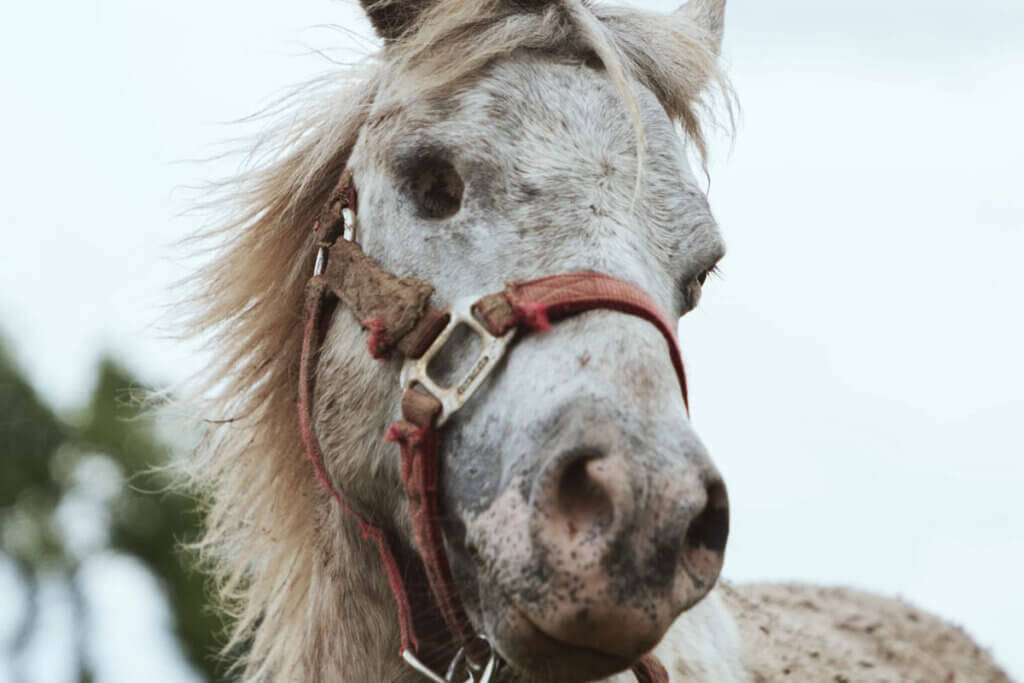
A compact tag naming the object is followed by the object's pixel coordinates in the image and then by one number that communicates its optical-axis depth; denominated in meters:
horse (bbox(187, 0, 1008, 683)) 4.38
